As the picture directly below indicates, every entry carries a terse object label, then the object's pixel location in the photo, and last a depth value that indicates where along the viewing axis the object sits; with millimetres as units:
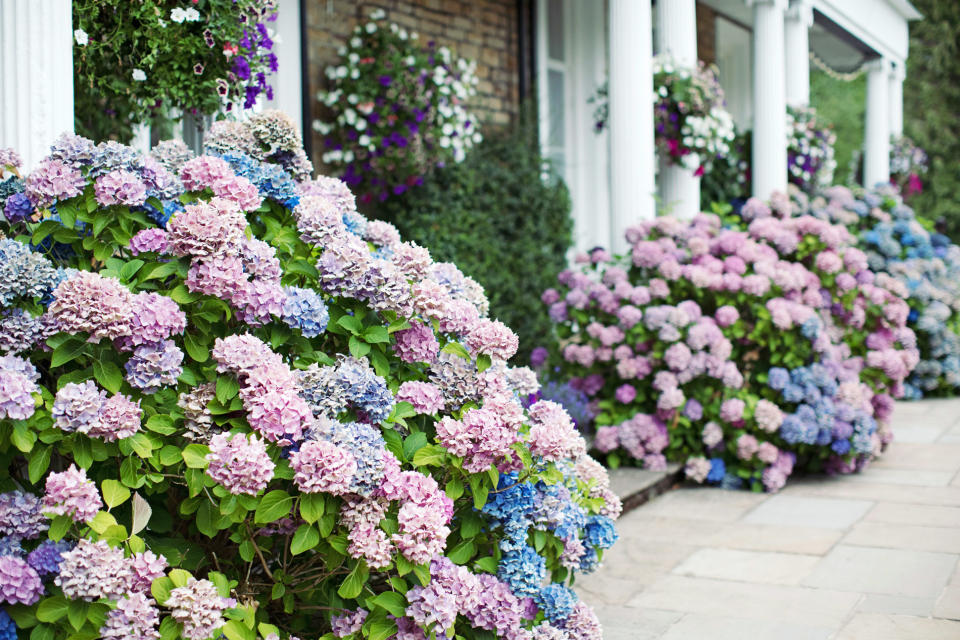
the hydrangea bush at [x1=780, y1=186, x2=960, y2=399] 7133
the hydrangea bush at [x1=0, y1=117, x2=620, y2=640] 1869
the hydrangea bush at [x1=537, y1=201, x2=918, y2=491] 4730
